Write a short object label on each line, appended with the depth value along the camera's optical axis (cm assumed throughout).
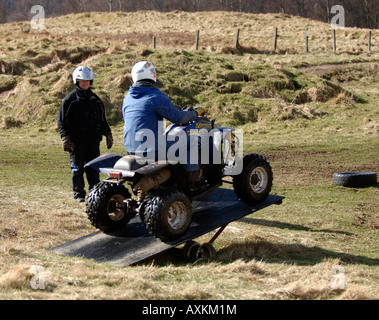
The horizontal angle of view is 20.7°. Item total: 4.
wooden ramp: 1196
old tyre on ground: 2106
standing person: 1695
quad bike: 1205
